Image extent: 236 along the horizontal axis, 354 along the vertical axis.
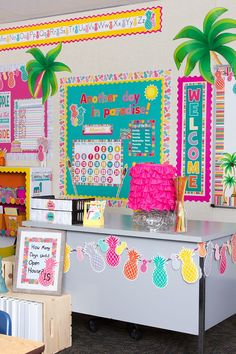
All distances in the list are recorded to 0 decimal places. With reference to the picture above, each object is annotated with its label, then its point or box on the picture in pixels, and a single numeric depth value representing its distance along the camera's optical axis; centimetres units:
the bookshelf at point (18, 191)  550
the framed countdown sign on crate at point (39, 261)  369
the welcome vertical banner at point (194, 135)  477
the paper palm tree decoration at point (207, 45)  463
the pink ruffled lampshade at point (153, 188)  351
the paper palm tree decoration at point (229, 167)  464
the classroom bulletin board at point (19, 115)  584
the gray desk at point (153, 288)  331
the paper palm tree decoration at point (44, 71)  569
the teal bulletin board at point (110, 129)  504
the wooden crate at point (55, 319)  350
